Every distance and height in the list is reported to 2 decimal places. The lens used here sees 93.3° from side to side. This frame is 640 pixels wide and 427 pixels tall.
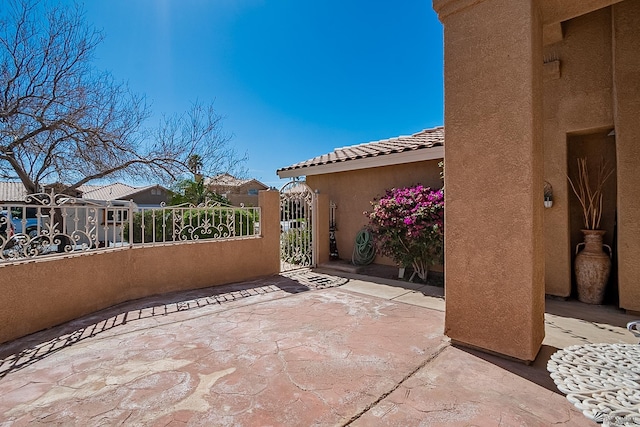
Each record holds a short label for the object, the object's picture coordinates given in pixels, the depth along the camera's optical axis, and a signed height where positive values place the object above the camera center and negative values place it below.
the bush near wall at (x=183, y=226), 7.41 -0.24
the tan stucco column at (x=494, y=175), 3.69 +0.49
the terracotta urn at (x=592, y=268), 6.06 -1.15
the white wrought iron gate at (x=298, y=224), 10.08 -0.28
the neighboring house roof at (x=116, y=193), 30.87 +2.68
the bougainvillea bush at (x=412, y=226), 7.55 -0.30
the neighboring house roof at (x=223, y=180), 16.17 +2.07
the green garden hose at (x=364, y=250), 10.18 -1.19
